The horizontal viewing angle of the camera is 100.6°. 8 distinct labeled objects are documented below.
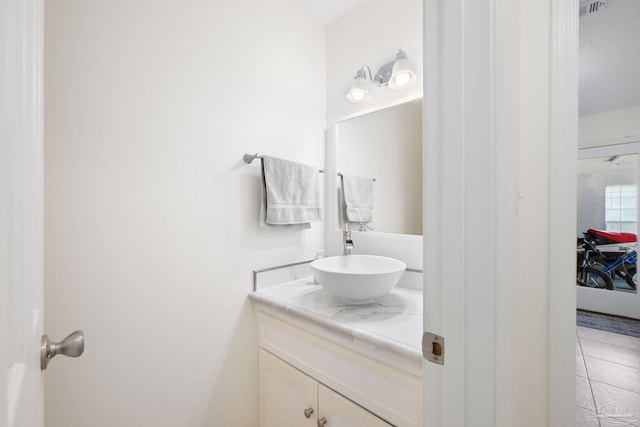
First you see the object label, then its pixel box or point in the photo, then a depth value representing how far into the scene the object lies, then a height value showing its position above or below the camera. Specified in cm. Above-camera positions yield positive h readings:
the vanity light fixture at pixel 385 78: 139 +75
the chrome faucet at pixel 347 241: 150 -17
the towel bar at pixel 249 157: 133 +27
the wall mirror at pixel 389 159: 142 +32
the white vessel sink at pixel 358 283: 103 -29
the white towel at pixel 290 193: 137 +10
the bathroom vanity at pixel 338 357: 84 -55
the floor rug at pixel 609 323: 279 -126
